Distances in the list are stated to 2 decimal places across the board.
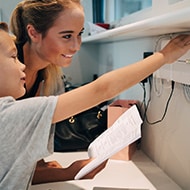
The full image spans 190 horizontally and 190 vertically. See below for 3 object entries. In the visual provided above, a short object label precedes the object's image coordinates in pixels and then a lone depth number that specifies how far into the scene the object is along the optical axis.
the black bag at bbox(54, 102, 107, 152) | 1.29
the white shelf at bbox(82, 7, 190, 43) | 0.59
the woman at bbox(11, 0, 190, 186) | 1.03
